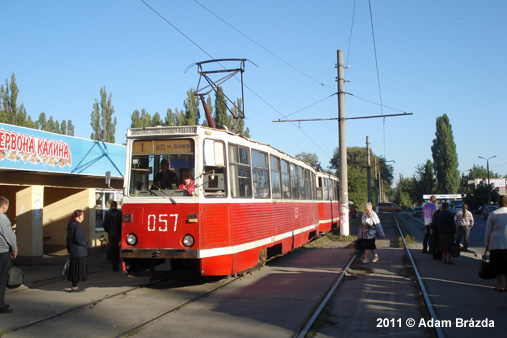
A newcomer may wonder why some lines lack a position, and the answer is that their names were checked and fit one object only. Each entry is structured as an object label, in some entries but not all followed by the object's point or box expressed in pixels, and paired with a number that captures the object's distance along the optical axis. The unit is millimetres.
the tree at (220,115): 33094
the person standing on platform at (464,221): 14438
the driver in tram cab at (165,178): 9180
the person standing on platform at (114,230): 12305
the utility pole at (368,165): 44728
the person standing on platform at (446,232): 12969
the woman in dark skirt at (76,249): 9641
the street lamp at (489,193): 63400
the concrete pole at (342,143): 21906
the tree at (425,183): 93625
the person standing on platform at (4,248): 7582
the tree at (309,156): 101812
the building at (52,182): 14383
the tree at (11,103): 33344
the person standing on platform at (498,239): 8312
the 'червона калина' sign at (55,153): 13789
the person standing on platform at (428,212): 15034
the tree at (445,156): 82562
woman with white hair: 13211
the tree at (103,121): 40312
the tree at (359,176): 60231
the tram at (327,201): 21484
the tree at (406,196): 105612
